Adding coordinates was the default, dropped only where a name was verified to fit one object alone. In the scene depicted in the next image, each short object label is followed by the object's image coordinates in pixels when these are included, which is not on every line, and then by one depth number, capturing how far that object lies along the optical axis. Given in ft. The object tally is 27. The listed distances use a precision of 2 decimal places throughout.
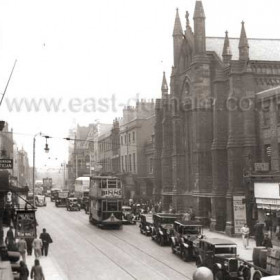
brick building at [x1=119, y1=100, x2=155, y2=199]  244.01
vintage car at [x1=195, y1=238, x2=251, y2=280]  68.18
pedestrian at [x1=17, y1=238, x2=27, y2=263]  80.89
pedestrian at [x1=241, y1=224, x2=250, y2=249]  101.76
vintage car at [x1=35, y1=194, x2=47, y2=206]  258.80
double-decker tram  141.18
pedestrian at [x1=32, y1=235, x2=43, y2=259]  85.51
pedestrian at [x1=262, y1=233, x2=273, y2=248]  88.19
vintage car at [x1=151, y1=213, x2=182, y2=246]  108.47
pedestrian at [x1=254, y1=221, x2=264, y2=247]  101.44
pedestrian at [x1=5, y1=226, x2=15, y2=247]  82.53
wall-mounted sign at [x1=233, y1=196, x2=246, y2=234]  122.72
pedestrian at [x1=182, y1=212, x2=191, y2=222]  131.07
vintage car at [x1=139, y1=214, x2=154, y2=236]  125.76
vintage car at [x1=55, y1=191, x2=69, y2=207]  260.01
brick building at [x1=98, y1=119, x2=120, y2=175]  290.76
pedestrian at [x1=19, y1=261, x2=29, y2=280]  55.60
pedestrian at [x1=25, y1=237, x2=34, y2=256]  98.93
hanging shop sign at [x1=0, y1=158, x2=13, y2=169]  91.04
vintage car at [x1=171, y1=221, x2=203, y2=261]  87.76
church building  129.90
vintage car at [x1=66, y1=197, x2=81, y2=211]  225.15
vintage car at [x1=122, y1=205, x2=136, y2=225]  160.35
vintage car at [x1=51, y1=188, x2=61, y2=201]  323.41
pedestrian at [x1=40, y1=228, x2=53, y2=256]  95.15
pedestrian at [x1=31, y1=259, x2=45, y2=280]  61.05
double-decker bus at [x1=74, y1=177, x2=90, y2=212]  243.17
